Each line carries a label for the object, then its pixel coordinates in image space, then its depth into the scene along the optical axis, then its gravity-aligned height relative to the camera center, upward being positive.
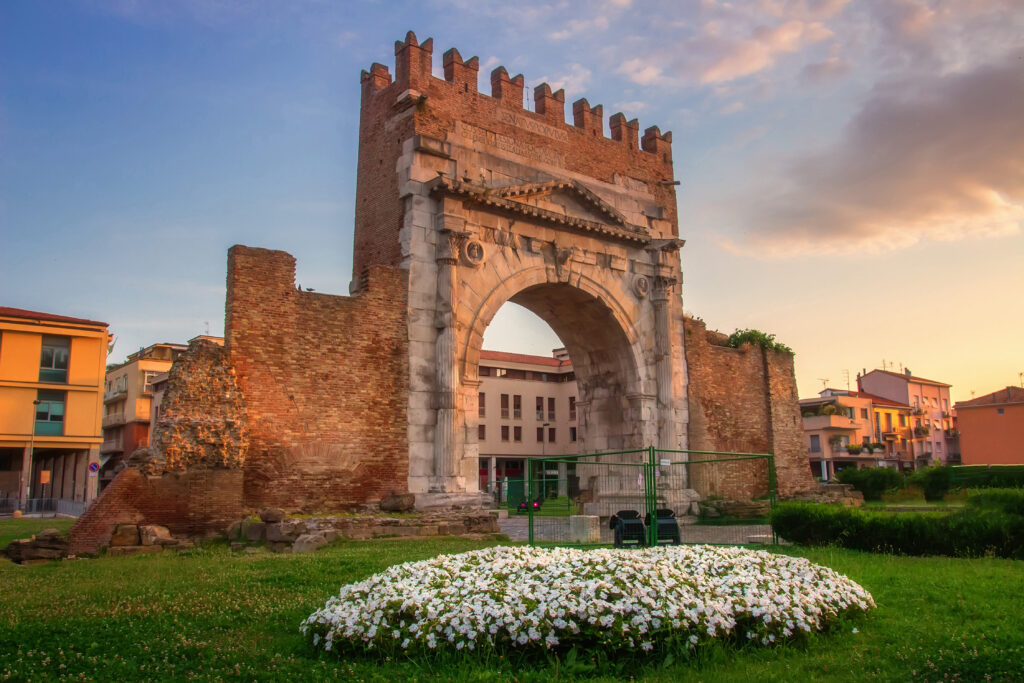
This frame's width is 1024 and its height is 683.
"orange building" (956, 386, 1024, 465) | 46.91 +2.93
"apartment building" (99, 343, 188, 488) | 52.00 +5.39
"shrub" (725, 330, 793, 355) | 25.20 +4.26
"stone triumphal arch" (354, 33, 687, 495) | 17.97 +5.72
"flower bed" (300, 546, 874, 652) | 5.68 -0.89
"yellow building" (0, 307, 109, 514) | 35.59 +3.89
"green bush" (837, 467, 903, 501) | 29.20 -0.03
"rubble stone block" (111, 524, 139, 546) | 13.16 -0.80
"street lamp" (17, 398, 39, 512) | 31.26 -0.09
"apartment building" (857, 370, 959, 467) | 63.62 +5.64
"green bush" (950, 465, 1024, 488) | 24.34 +0.11
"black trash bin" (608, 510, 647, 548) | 12.23 -0.74
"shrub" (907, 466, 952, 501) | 26.78 -0.10
